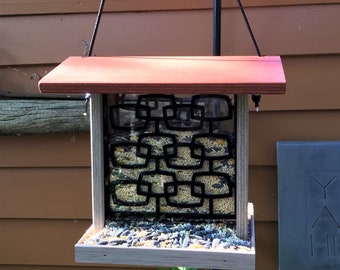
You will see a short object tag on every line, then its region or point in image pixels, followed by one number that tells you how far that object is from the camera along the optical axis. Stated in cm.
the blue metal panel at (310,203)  174
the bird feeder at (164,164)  116
